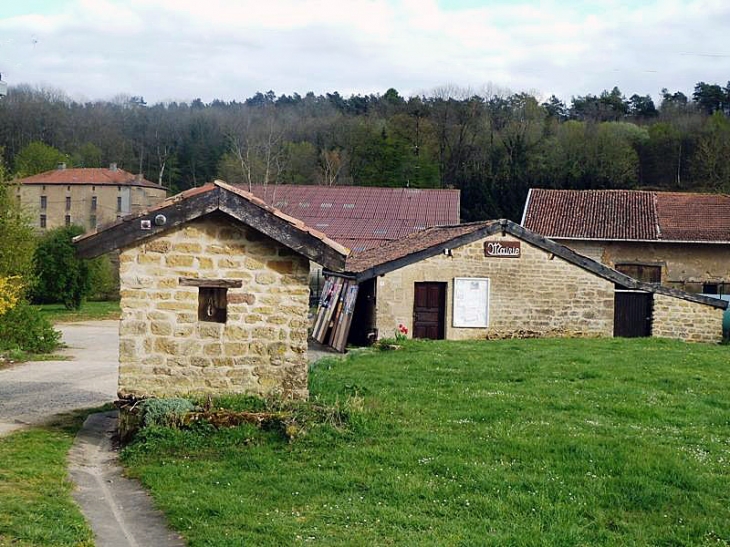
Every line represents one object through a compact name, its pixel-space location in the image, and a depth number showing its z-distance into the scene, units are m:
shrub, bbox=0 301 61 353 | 21.53
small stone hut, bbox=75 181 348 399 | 10.05
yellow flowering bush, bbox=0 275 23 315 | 16.02
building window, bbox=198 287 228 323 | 10.40
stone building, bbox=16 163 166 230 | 71.38
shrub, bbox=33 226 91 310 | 40.25
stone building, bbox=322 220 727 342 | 22.62
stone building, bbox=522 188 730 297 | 35.16
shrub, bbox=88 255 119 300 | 41.53
